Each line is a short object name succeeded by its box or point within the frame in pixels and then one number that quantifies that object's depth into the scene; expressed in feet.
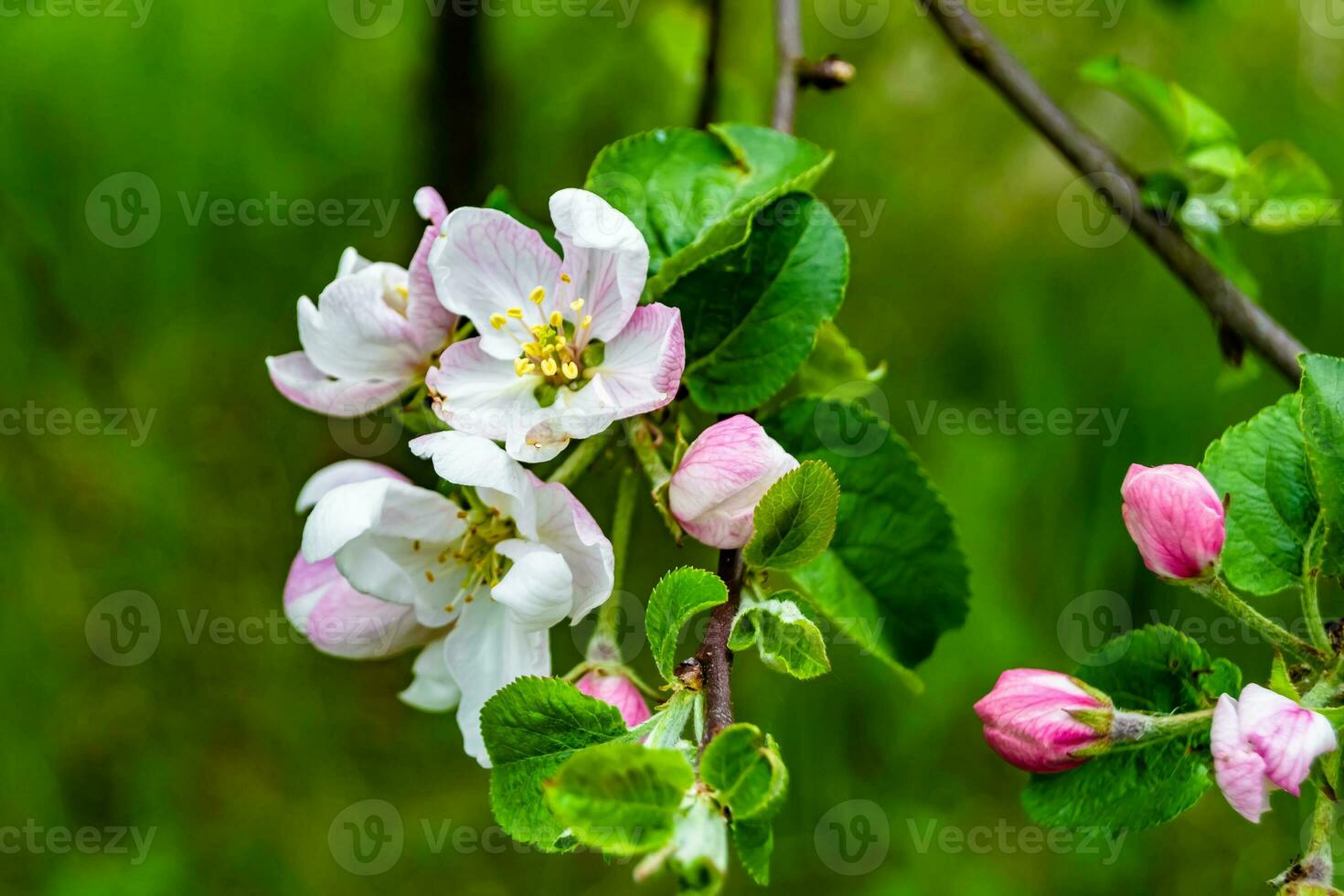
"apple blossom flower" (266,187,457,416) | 1.98
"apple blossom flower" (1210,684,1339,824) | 1.84
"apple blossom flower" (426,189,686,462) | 1.92
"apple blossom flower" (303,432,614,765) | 1.90
